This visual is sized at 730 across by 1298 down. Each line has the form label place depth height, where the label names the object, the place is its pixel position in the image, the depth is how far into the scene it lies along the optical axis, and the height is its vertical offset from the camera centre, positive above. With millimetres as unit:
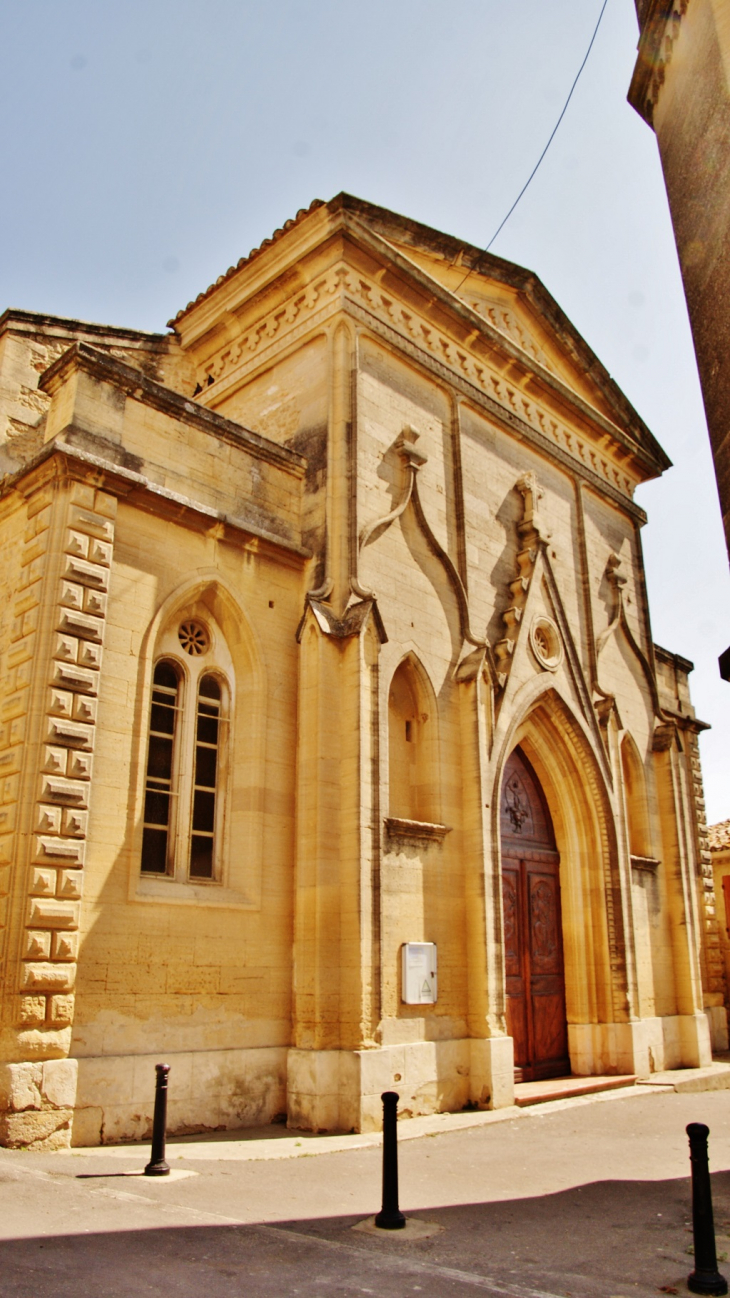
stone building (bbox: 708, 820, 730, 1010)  21062 +2120
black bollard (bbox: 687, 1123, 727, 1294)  4984 -1283
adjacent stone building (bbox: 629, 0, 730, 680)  6523 +5574
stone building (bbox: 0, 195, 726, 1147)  8898 +2661
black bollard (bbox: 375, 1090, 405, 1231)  5930 -1294
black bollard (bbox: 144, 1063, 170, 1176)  7121 -1109
